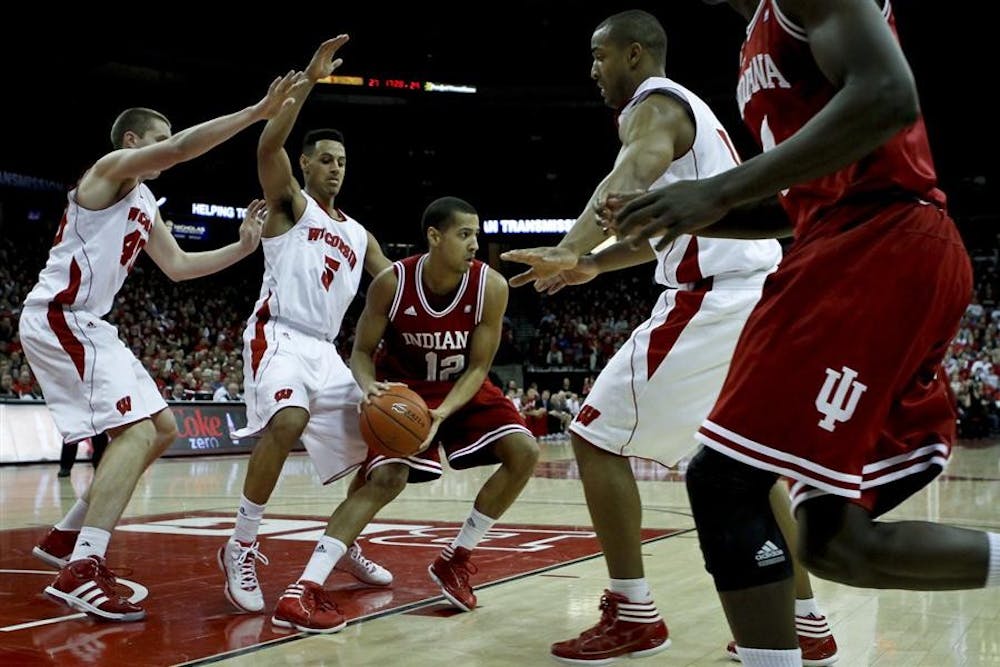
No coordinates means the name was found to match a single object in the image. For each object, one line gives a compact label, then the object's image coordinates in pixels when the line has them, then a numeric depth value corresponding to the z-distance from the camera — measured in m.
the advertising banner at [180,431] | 13.92
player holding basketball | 4.57
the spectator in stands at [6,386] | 15.07
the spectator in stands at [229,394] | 17.11
